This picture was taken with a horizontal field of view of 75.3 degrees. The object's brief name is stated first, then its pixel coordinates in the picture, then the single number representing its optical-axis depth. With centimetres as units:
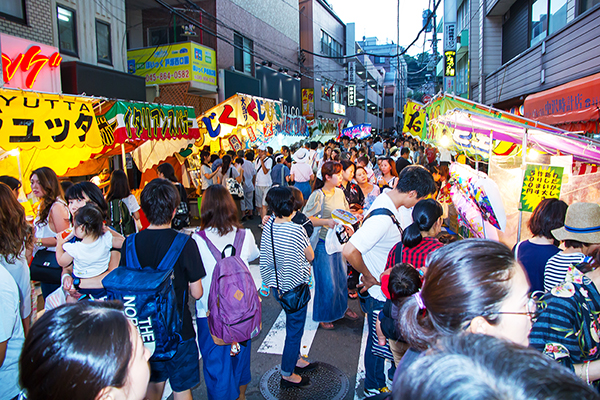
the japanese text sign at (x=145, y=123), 796
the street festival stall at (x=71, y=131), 612
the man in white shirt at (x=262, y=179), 1170
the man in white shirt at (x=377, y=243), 319
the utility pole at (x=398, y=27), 2610
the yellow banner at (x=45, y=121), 598
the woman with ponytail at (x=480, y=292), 150
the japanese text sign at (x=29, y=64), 921
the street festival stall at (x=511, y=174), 446
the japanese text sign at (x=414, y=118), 1120
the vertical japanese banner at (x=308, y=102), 3115
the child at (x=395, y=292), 241
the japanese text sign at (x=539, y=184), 430
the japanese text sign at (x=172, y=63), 1681
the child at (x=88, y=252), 333
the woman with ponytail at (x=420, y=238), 284
